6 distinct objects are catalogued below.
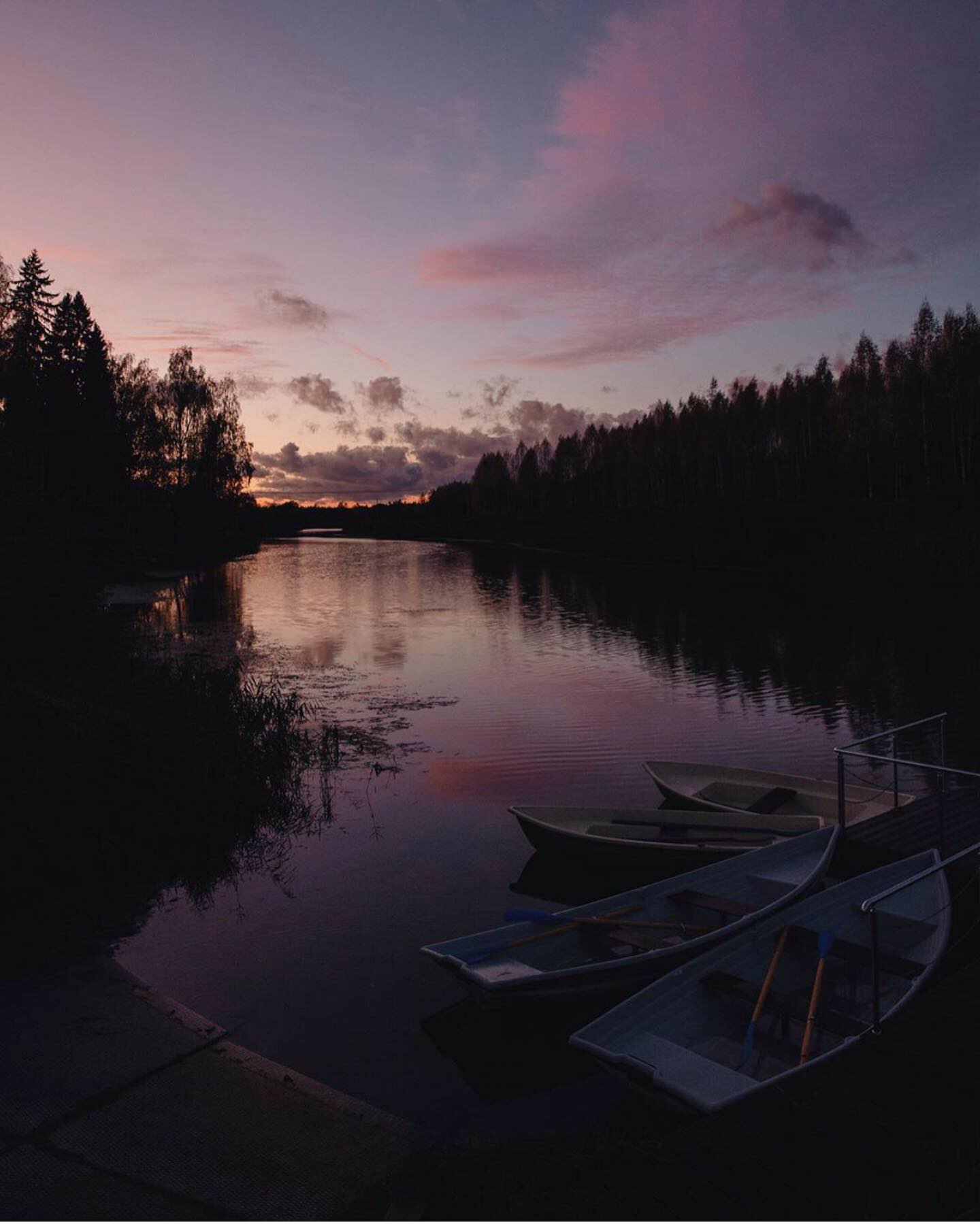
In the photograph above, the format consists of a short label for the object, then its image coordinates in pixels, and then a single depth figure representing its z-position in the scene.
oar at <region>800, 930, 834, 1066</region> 7.25
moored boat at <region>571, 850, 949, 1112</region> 7.02
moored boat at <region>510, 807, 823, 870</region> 12.66
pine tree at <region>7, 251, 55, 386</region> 47.28
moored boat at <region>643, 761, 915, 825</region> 14.68
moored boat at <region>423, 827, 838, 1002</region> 8.73
